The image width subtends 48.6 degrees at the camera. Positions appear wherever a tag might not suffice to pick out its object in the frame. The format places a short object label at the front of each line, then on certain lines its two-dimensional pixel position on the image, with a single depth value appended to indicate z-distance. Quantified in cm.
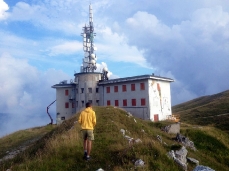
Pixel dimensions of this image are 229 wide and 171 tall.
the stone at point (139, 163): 966
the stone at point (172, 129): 3030
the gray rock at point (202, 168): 842
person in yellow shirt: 1088
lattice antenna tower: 4881
